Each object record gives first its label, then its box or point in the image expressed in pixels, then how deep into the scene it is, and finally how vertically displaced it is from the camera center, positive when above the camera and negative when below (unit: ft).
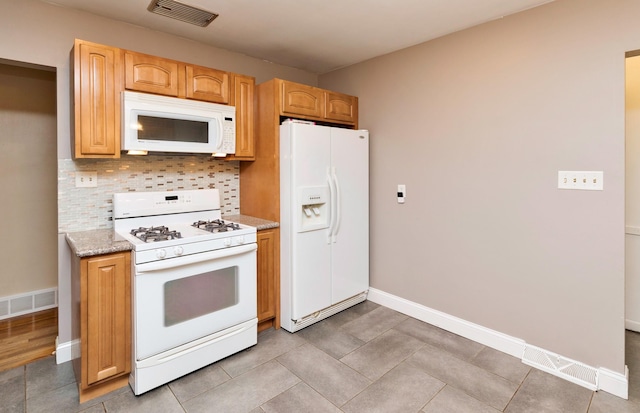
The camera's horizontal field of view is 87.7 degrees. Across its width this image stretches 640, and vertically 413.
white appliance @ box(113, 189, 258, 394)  6.50 -1.75
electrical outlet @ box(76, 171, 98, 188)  7.77 +0.61
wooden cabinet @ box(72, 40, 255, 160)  6.87 +2.72
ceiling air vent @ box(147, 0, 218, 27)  7.32 +4.46
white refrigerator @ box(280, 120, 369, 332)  8.92 -0.47
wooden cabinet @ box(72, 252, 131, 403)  6.15 -2.23
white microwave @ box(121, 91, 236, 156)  7.34 +1.91
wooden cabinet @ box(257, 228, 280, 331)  8.91 -2.03
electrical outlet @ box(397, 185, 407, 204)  10.18 +0.32
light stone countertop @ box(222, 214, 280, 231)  8.83 -0.48
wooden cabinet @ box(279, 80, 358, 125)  9.16 +3.00
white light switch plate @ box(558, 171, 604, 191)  6.75 +0.47
